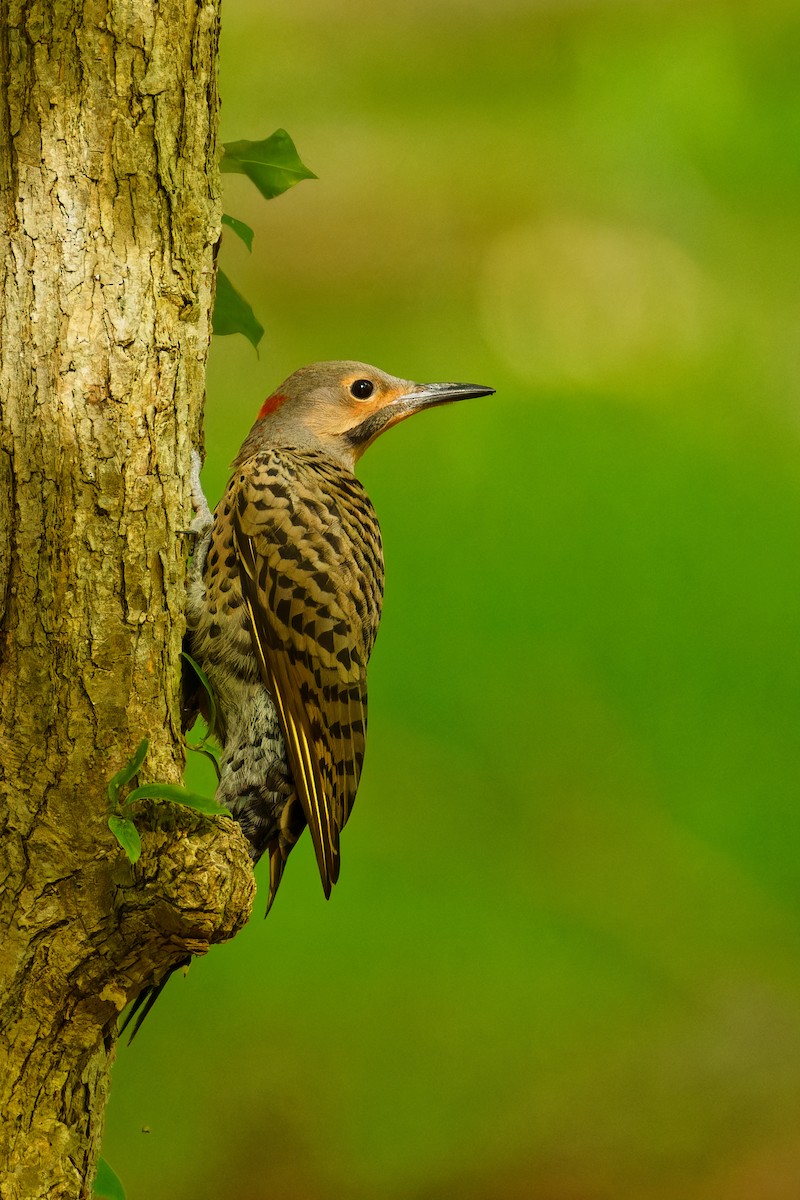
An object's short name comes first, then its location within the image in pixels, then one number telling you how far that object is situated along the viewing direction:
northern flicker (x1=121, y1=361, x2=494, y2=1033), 7.58
